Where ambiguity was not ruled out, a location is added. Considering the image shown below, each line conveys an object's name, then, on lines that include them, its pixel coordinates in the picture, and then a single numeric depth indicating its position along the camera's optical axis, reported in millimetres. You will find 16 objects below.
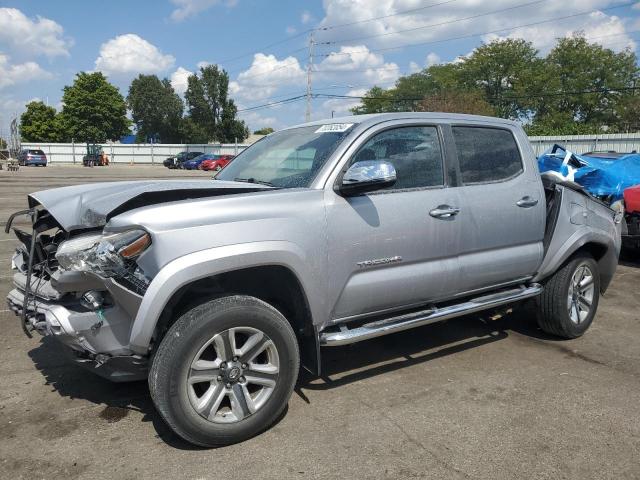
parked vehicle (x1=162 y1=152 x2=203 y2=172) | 55125
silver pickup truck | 2865
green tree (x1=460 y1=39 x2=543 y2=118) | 69938
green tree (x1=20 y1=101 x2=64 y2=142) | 76500
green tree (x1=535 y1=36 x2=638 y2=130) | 64688
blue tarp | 8805
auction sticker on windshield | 3828
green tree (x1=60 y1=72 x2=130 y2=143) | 66688
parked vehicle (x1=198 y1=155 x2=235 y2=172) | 48616
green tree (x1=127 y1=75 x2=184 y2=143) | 77750
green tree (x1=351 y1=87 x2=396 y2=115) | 87712
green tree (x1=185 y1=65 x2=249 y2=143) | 73262
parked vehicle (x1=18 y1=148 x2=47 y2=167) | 49438
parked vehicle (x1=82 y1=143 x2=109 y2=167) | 58469
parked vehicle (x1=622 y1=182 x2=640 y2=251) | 8094
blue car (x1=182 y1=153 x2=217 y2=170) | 51812
